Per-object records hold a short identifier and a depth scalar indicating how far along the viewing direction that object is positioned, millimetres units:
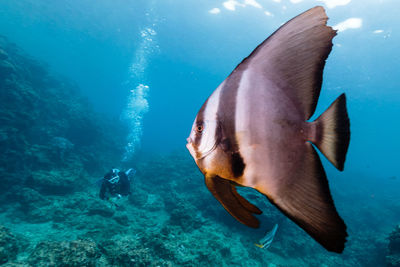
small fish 3702
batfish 499
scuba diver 6133
